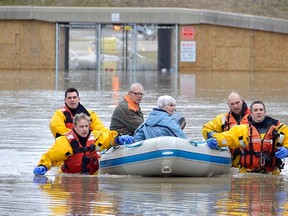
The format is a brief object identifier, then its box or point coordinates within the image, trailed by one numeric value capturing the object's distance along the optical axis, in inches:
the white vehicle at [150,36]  3489.4
